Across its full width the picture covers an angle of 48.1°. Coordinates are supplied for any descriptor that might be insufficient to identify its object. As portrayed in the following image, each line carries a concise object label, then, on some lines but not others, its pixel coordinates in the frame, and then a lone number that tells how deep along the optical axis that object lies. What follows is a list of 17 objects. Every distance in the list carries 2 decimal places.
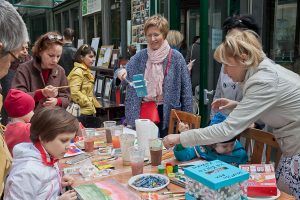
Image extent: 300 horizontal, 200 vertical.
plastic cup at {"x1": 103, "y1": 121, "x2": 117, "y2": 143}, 2.43
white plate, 1.59
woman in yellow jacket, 3.77
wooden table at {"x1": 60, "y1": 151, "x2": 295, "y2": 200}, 1.59
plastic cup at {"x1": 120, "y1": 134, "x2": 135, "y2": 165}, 1.96
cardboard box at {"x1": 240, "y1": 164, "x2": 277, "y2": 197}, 1.47
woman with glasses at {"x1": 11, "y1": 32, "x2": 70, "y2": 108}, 2.66
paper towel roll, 1.99
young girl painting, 1.48
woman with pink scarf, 2.78
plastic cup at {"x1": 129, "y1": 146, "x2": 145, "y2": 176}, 1.78
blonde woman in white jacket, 1.66
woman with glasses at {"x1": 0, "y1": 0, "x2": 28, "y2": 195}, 1.06
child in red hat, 1.99
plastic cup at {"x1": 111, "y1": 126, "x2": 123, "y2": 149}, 2.30
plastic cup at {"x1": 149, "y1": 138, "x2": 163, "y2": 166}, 1.91
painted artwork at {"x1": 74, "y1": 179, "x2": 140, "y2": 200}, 1.53
